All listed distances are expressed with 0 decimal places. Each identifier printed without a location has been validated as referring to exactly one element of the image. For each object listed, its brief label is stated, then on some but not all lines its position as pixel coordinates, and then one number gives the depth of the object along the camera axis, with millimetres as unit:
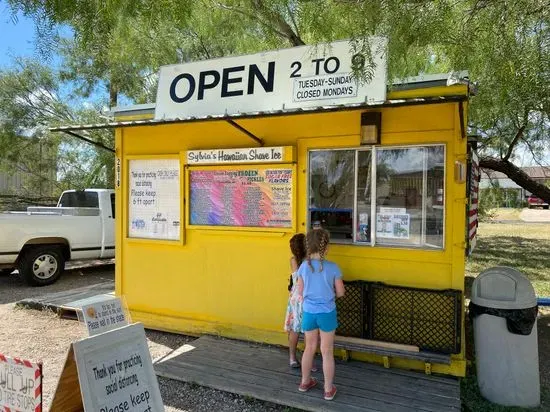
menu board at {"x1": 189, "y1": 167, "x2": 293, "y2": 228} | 5527
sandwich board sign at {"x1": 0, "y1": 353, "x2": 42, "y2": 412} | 2990
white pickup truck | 9141
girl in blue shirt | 3982
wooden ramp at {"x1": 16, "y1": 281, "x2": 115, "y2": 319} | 7281
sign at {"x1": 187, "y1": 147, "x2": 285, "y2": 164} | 5473
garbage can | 4258
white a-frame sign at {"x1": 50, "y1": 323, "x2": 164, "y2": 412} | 3039
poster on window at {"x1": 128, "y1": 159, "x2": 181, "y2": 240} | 6242
